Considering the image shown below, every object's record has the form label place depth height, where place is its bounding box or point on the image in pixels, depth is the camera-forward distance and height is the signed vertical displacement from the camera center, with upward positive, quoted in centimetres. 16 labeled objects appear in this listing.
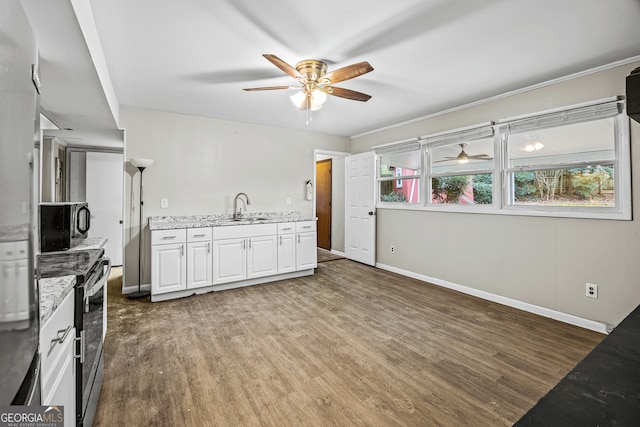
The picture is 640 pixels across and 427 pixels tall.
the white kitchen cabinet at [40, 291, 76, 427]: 93 -52
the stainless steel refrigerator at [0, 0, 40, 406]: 51 +1
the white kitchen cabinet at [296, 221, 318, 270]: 442 -47
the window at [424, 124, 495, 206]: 356 +62
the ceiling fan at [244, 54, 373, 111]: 225 +112
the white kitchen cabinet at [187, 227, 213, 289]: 357 -53
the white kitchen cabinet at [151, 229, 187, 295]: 336 -54
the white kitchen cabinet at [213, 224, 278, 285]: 377 -50
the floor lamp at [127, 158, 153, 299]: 352 -32
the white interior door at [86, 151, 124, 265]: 490 +32
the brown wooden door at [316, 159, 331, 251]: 648 +29
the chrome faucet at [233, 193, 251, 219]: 442 +15
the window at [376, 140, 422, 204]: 443 +66
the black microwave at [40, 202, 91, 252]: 187 -7
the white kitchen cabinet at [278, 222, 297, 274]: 425 -47
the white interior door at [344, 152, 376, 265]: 504 +11
